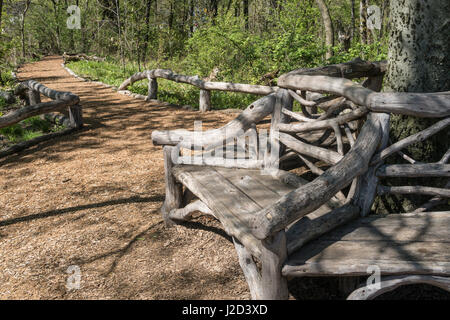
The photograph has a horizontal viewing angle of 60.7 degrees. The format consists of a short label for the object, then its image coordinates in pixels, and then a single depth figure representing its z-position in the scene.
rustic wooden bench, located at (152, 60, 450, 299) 2.22
